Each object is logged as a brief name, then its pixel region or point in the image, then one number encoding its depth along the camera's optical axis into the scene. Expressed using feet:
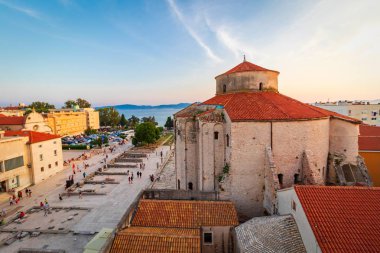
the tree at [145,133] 185.88
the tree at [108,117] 367.43
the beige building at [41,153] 100.01
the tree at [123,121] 377.50
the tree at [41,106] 307.62
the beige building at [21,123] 142.51
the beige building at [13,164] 86.84
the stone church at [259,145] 58.65
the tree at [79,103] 390.83
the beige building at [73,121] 236.02
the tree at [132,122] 378.75
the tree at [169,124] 317.20
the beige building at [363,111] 170.71
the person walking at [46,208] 72.93
